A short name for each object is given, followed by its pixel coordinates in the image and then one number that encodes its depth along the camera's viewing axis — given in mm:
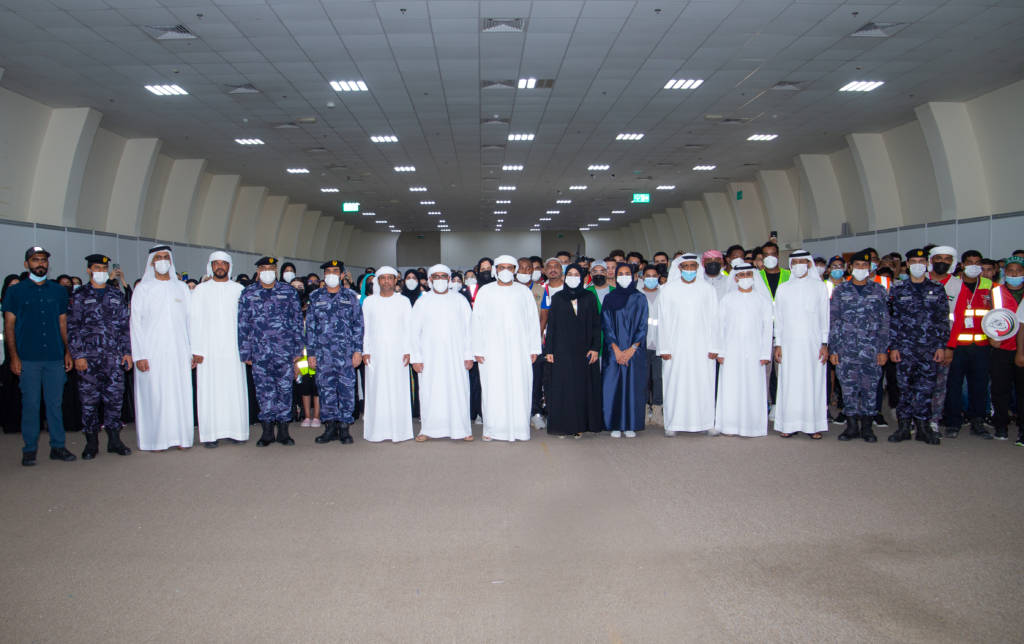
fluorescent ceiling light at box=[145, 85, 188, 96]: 11648
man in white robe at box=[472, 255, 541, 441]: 6723
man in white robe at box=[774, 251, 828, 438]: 6684
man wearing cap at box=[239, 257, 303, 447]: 6613
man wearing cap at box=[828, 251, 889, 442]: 6539
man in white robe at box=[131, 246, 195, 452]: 6379
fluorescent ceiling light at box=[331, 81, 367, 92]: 11422
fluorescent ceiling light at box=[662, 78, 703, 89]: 11602
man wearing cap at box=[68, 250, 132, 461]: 6098
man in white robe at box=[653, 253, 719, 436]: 6906
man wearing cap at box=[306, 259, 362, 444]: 6742
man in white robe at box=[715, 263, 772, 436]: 6824
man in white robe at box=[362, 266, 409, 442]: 6742
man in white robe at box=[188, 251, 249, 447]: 6605
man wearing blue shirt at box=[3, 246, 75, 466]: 5887
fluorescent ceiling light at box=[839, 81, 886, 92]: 11859
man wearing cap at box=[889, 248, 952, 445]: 6445
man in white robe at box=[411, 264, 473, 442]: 6812
